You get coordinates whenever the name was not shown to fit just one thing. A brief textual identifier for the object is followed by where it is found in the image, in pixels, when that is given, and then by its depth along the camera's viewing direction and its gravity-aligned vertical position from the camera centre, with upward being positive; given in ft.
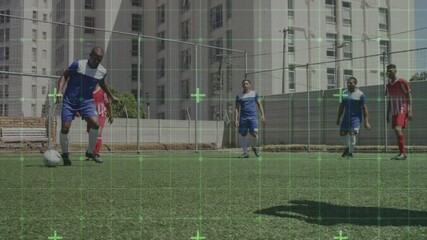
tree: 73.51 +3.47
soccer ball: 27.35 -1.52
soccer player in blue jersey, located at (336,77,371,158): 38.06 +1.21
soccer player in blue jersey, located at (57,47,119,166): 27.32 +2.10
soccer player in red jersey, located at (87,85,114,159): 35.09 +1.58
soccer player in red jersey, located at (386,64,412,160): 33.63 +1.68
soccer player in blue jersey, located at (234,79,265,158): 41.09 +1.28
